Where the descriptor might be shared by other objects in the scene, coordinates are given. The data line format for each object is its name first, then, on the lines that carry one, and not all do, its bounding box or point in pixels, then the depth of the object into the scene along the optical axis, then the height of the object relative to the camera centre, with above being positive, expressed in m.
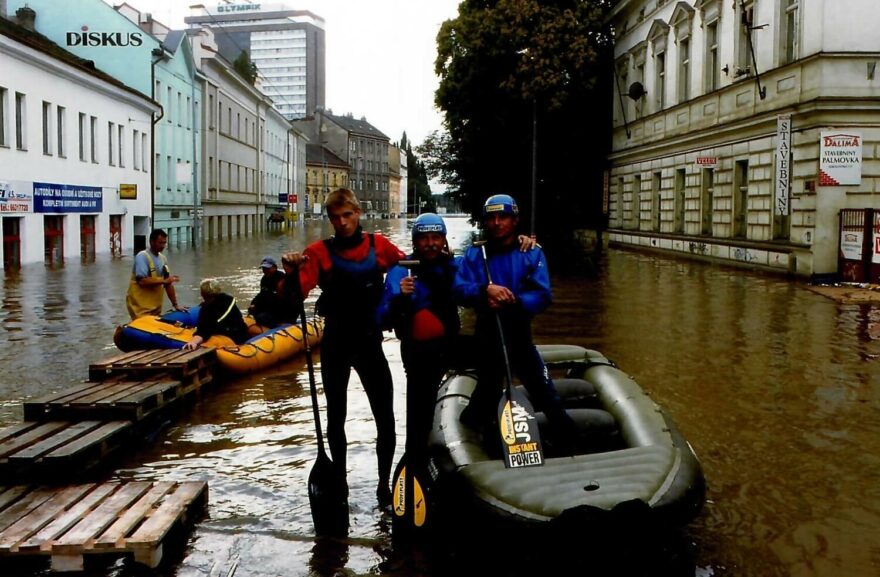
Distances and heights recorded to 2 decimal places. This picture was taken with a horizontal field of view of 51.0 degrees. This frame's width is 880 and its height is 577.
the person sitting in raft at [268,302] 12.77 -1.13
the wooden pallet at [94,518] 4.76 -1.67
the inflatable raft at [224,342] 10.98 -1.49
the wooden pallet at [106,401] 7.50 -1.53
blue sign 29.27 +0.77
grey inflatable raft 4.64 -1.34
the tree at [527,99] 37.53 +5.38
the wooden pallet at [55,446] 6.05 -1.60
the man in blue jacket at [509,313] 5.71 -0.55
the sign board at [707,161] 29.09 +2.01
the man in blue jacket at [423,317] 5.54 -0.57
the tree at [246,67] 86.25 +15.71
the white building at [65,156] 27.62 +2.26
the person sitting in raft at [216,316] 11.49 -1.19
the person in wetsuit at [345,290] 5.68 -0.42
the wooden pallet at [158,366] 9.30 -1.48
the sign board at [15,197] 26.72 +0.69
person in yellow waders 12.47 -0.81
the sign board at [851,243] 20.64 -0.40
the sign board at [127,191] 36.81 +1.19
